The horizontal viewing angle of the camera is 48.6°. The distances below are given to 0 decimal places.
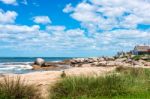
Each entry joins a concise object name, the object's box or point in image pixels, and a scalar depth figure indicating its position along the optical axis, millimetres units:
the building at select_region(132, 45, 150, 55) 50525
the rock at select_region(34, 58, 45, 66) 31194
